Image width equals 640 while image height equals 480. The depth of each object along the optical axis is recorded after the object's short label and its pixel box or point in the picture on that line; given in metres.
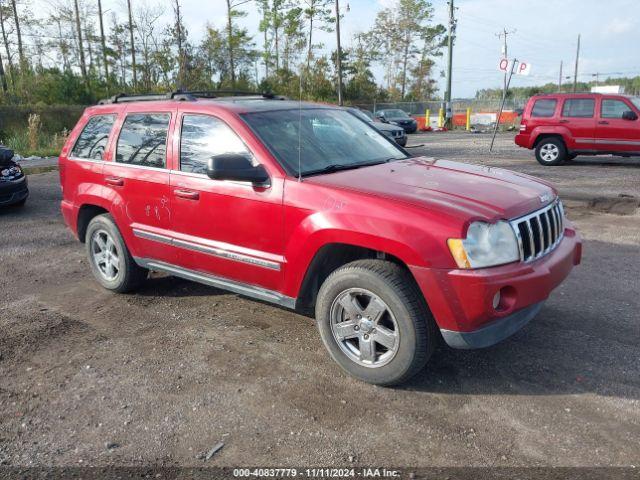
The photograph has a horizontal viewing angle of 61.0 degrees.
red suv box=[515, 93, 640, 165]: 12.88
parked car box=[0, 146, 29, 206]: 8.84
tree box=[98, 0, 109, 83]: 41.81
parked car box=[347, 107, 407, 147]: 18.30
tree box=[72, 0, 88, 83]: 40.76
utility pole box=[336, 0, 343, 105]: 32.34
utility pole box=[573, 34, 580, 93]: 59.12
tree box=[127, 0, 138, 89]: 41.69
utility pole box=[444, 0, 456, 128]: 32.25
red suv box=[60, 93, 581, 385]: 3.09
